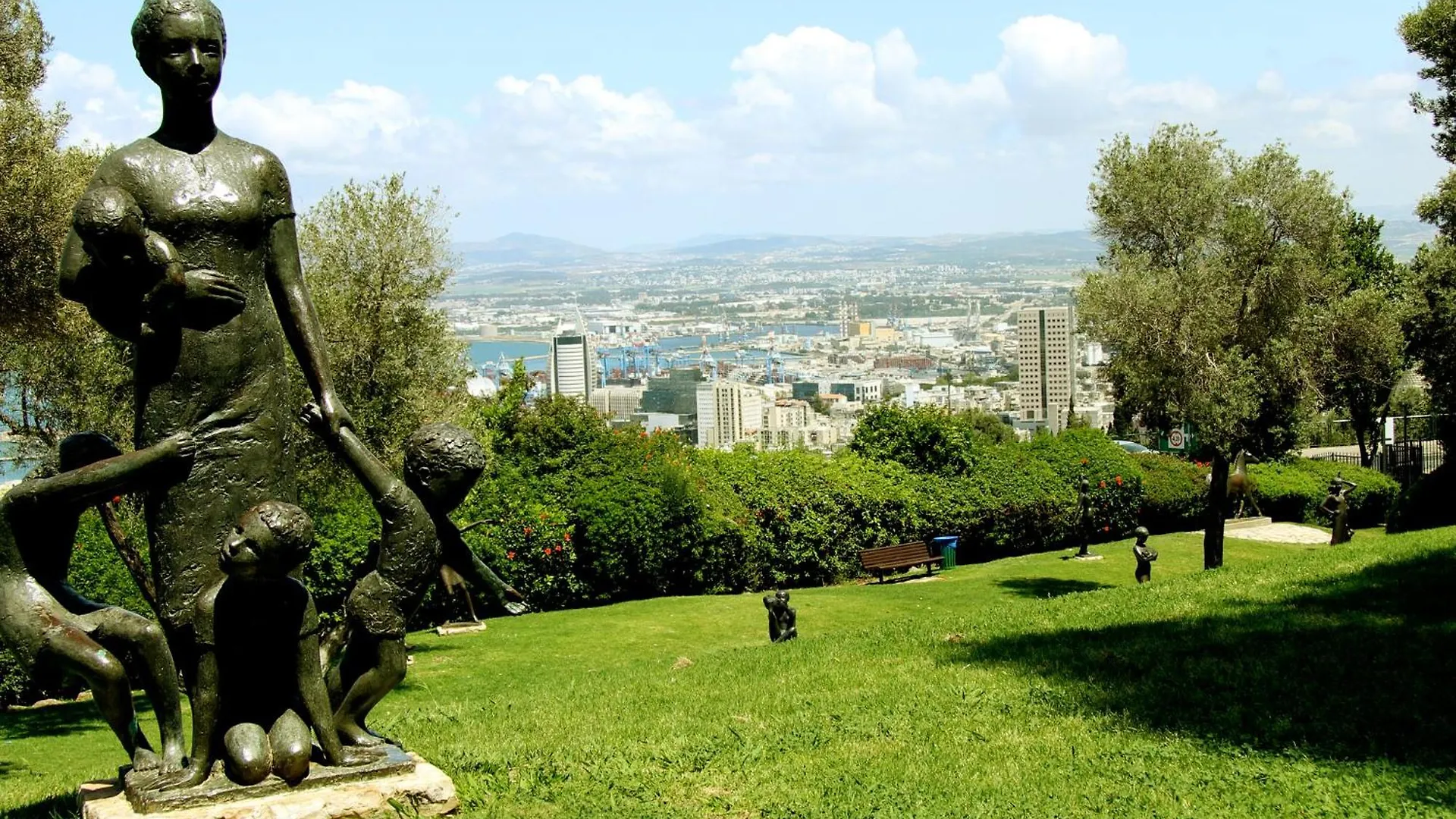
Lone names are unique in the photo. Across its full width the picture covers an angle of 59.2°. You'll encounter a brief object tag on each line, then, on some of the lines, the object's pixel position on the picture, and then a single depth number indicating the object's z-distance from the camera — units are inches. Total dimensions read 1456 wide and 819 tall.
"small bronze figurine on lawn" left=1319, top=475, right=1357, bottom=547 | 749.9
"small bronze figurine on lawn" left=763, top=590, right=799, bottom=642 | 537.0
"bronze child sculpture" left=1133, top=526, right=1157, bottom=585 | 633.6
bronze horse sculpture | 788.0
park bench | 825.5
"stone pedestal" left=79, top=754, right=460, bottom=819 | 199.6
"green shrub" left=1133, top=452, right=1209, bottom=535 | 1026.7
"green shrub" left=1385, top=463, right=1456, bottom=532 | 908.0
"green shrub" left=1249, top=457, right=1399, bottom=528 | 1032.8
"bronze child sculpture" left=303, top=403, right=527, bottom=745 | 220.7
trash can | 880.9
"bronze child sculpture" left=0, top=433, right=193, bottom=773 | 202.5
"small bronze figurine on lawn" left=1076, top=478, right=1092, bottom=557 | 877.2
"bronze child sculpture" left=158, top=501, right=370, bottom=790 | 199.2
